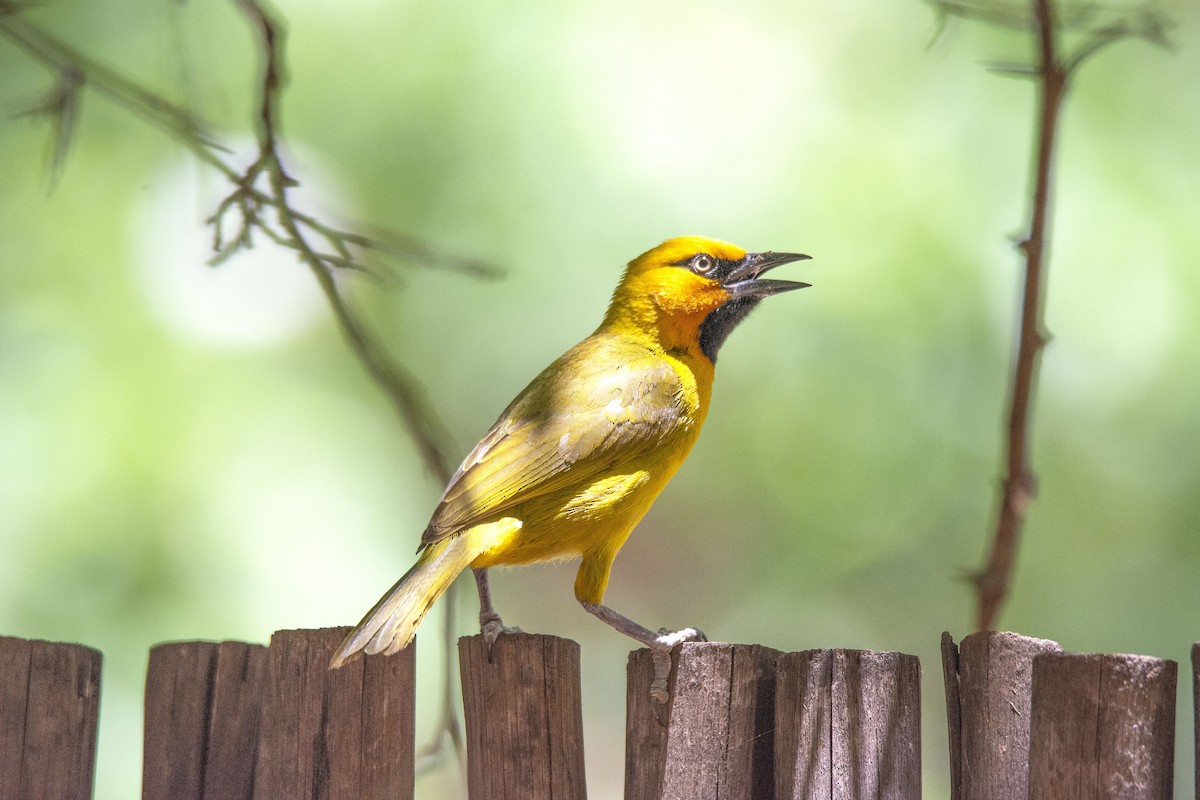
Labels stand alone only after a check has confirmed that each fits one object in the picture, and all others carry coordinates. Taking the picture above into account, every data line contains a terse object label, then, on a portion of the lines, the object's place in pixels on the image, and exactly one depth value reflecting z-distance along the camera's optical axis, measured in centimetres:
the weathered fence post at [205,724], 580
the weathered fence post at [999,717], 484
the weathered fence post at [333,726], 549
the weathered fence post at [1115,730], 441
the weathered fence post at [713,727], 514
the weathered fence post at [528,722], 544
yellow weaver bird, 660
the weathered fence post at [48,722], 578
